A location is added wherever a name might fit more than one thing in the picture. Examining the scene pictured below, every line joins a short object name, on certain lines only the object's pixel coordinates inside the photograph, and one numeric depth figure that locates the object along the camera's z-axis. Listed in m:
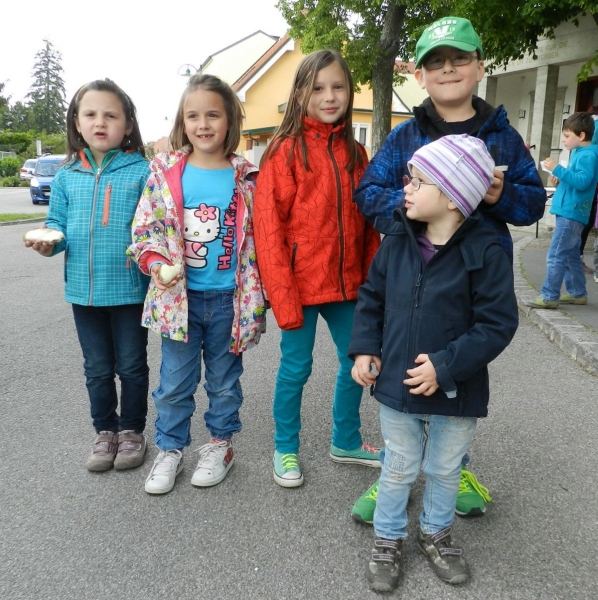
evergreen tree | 75.42
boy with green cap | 2.12
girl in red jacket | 2.52
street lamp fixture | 13.28
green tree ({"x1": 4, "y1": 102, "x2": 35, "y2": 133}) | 70.82
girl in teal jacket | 2.68
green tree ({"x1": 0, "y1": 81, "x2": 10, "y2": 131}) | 64.06
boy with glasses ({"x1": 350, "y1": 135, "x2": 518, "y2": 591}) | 1.90
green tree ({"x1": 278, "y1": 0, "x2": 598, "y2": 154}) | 13.80
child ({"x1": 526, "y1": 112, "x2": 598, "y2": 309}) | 5.51
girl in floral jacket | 2.57
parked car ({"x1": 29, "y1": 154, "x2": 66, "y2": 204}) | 20.48
